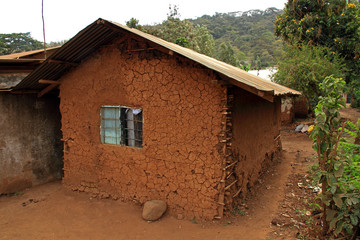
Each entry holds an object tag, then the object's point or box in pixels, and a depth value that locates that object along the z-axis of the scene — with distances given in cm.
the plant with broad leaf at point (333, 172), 353
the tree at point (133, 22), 1989
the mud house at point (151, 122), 495
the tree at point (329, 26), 1441
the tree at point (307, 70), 1249
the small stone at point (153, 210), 522
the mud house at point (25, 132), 662
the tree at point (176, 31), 2147
